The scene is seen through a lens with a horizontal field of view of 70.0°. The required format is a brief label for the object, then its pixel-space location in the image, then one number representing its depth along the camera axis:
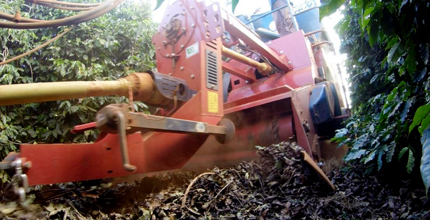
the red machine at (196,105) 1.56
